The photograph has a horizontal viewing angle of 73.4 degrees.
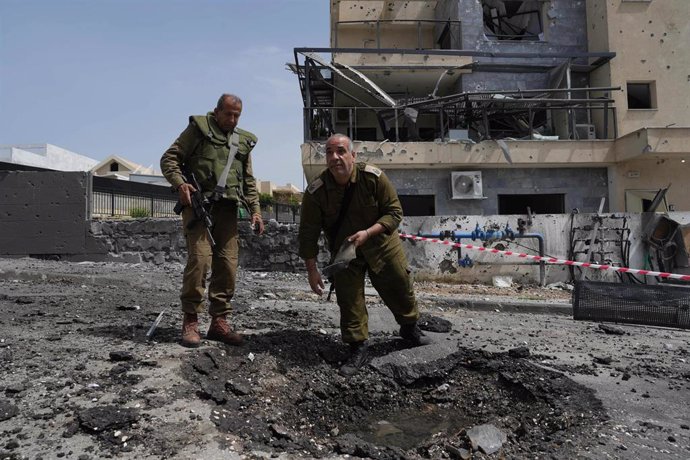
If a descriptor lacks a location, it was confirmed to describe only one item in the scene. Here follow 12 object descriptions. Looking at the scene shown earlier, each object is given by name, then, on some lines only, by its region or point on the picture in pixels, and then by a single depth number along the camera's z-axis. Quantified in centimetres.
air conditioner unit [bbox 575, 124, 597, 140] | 1433
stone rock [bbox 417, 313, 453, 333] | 465
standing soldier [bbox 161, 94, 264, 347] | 329
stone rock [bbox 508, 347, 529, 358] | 375
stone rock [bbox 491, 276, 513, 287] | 933
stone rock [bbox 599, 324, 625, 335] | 532
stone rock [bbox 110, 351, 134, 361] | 300
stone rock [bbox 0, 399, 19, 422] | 224
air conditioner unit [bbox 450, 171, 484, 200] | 1359
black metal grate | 547
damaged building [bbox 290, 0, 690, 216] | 1334
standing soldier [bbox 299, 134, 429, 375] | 337
